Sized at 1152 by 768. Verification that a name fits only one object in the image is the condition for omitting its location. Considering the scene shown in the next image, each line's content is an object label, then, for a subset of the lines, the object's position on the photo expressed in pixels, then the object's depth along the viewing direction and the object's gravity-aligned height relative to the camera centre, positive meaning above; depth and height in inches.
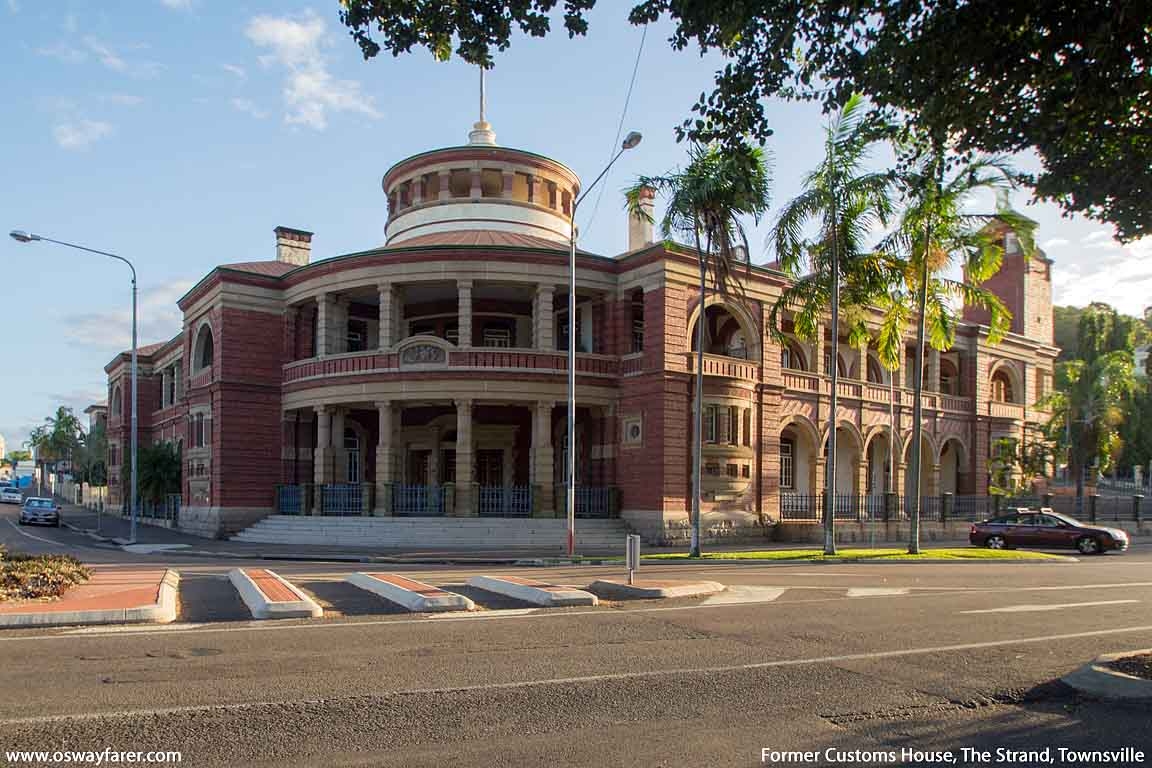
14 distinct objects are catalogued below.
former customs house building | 1216.2 +77.7
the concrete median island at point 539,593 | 521.7 -93.2
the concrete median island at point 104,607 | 420.2 -85.1
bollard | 605.9 -79.0
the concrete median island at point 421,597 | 490.0 -90.8
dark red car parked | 1194.6 -127.2
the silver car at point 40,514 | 1780.3 -153.9
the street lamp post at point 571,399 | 957.2 +38.6
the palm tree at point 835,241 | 1014.4 +221.5
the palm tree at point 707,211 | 941.2 +237.7
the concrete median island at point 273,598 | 457.7 -88.8
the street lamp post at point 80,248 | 1139.9 +242.0
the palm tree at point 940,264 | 981.2 +194.4
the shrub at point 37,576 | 491.8 -81.0
